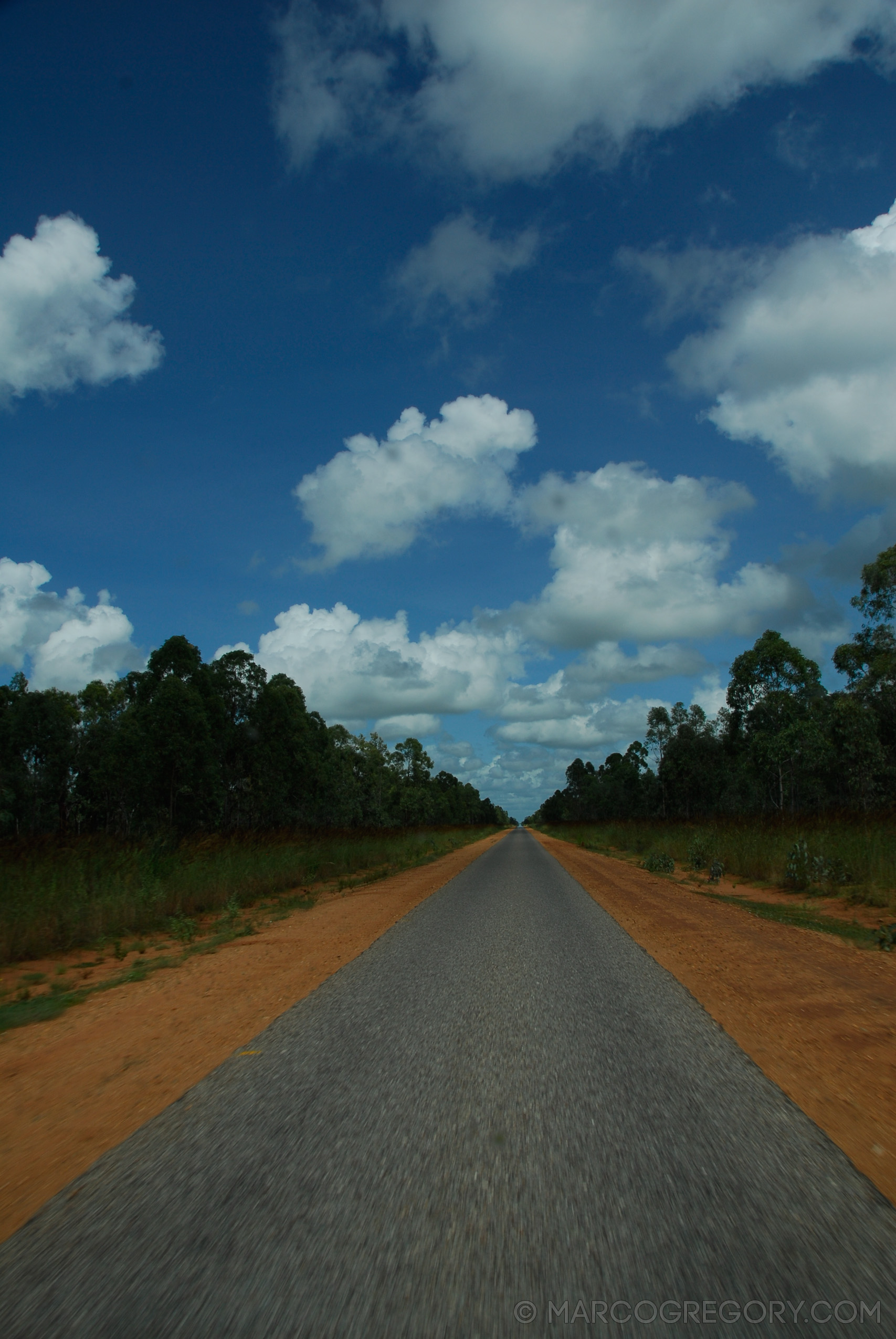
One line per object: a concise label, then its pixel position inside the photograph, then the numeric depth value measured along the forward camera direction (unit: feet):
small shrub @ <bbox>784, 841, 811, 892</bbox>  48.06
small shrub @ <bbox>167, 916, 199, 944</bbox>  33.53
